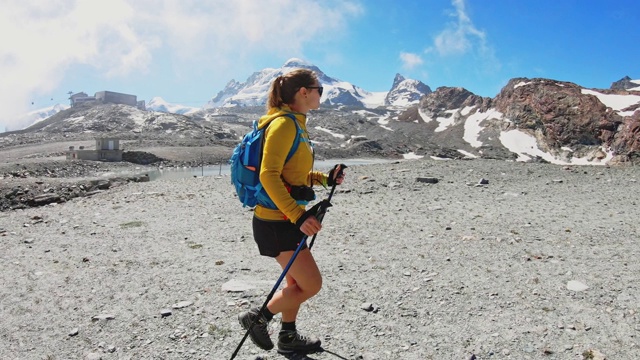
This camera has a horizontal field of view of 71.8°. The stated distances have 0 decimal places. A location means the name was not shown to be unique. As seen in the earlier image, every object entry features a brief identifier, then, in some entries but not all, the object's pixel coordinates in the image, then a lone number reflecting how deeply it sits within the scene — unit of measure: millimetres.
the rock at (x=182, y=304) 5822
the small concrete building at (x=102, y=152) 53719
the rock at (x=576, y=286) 5949
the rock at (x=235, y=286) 6438
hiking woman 3646
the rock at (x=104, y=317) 5516
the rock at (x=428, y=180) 17147
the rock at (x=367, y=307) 5641
